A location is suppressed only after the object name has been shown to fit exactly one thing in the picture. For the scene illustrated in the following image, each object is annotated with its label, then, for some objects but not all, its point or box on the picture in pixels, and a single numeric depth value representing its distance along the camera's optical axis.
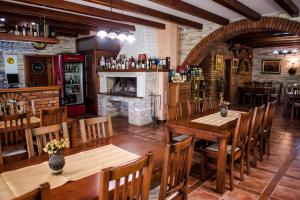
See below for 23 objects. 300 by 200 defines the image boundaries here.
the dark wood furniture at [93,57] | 7.07
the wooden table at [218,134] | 2.61
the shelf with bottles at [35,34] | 3.62
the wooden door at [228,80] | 9.18
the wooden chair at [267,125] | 3.58
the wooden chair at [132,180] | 1.13
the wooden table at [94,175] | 1.34
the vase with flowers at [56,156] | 1.55
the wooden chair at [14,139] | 2.58
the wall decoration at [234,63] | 9.20
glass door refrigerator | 6.88
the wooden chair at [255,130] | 3.04
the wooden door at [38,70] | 7.10
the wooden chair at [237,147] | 2.67
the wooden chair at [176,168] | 1.52
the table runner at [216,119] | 3.18
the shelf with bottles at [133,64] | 5.90
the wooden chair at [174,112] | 3.43
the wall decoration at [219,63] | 8.10
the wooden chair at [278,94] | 9.35
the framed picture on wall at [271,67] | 10.54
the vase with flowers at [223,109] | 3.54
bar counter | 4.34
